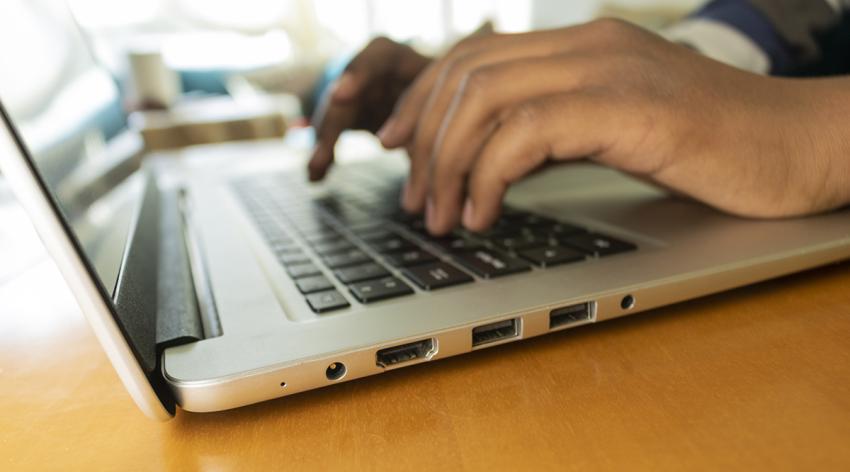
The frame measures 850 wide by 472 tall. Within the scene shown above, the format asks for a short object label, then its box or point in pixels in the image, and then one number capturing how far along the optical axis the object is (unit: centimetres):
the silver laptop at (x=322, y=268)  23
